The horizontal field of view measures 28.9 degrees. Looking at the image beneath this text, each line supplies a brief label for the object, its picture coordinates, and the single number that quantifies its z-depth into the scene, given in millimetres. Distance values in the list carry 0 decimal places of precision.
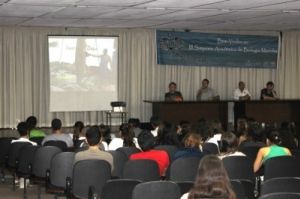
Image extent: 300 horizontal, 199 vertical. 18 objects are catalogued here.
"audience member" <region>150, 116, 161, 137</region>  10407
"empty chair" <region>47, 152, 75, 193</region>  7234
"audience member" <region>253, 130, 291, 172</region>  7223
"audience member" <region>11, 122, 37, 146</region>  9516
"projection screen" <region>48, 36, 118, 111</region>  16188
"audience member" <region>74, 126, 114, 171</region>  6895
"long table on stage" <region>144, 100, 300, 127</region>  16141
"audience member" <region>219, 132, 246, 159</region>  7059
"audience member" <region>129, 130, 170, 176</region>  7055
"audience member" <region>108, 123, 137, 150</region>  8672
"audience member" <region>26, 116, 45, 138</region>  10612
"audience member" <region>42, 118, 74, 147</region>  9697
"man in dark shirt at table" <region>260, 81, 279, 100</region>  17172
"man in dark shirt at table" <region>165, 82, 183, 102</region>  16375
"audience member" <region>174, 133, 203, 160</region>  7137
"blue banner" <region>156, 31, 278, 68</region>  17062
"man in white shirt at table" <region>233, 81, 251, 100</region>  17000
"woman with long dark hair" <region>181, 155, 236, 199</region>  4129
